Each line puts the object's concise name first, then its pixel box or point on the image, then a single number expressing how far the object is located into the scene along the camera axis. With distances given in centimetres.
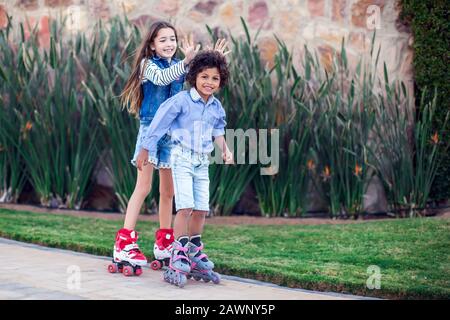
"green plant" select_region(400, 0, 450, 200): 715
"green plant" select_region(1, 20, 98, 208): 712
